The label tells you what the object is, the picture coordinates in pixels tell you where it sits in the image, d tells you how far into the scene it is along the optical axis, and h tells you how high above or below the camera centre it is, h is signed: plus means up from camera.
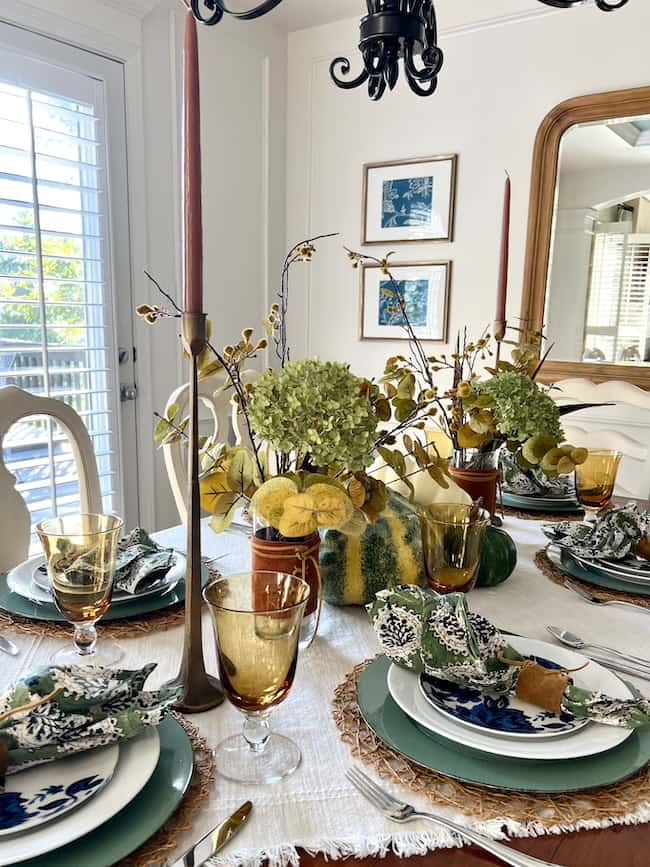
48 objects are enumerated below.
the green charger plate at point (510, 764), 0.56 -0.39
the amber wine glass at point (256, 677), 0.59 -0.33
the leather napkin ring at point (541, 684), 0.66 -0.36
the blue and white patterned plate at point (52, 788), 0.49 -0.37
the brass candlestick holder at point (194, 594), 0.69 -0.30
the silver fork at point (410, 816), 0.50 -0.40
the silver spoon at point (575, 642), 0.81 -0.40
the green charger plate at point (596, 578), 1.03 -0.41
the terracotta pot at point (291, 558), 0.80 -0.30
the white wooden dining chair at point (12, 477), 1.19 -0.32
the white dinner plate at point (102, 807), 0.46 -0.37
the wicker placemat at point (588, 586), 1.00 -0.42
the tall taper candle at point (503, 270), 1.31 +0.08
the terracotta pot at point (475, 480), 1.19 -0.30
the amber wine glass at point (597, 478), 1.25 -0.31
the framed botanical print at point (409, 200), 2.82 +0.47
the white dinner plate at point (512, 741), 0.59 -0.38
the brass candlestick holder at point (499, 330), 1.27 -0.03
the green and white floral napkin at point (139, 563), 0.93 -0.37
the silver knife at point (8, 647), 0.79 -0.41
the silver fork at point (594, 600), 0.97 -0.42
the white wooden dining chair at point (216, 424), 1.50 -0.30
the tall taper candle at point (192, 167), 0.63 +0.13
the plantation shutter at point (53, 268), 2.12 +0.11
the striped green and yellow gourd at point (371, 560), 0.91 -0.34
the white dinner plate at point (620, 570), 1.04 -0.40
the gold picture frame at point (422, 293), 2.87 +0.04
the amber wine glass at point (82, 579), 0.74 -0.30
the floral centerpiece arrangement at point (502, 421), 1.08 -0.18
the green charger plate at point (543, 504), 1.44 -0.41
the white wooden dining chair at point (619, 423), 1.94 -0.37
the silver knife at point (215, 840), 0.49 -0.40
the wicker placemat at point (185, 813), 0.48 -0.40
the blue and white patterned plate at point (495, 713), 0.62 -0.38
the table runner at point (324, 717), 0.52 -0.41
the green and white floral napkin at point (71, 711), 0.54 -0.35
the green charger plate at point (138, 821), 0.46 -0.38
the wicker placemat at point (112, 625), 0.85 -0.41
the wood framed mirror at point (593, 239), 2.44 +0.28
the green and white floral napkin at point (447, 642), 0.67 -0.33
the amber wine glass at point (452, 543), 0.88 -0.30
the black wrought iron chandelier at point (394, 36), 1.10 +0.46
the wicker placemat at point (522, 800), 0.54 -0.40
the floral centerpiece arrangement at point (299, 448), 0.74 -0.16
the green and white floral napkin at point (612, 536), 1.09 -0.36
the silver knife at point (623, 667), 0.77 -0.41
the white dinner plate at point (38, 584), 0.91 -0.39
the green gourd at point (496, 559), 1.01 -0.37
